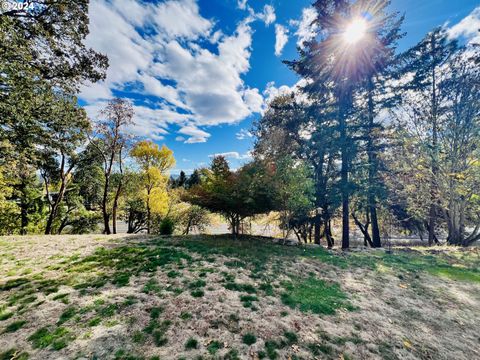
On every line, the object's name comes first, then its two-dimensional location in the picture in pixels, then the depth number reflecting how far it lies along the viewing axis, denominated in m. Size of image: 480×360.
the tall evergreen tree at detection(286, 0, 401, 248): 11.12
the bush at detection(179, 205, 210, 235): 19.89
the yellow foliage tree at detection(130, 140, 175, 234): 18.88
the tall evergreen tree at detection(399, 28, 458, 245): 12.20
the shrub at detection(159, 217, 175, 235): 13.68
